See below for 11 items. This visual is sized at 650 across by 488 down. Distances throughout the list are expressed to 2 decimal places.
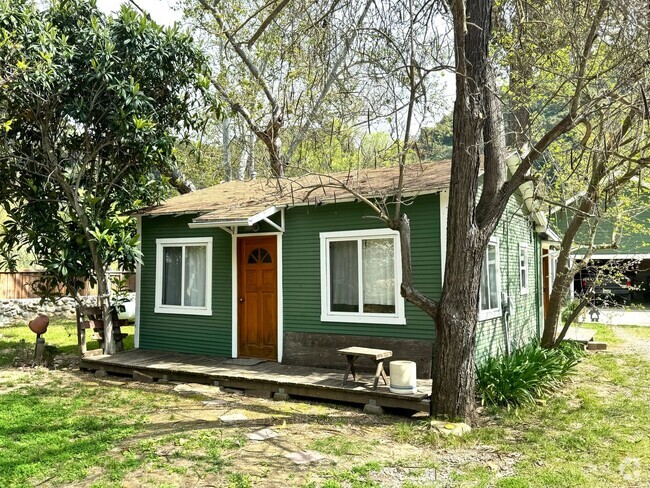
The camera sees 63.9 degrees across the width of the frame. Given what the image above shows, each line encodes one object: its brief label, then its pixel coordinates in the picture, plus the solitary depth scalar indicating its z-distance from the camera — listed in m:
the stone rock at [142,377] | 8.88
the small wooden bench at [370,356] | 7.13
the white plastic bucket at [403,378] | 6.79
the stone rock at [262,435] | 5.81
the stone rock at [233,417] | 6.53
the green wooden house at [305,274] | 8.06
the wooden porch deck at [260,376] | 6.98
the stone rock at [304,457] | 5.12
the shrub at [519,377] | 7.38
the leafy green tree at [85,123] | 8.95
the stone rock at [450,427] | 5.89
